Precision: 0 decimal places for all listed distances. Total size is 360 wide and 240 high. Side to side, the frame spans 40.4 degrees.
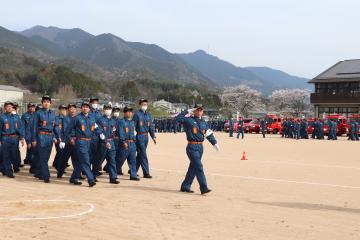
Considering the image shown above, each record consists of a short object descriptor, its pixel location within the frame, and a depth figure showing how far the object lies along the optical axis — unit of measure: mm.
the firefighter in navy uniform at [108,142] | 11855
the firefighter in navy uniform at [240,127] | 35488
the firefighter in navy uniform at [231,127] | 37844
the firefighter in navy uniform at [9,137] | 12547
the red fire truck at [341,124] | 41059
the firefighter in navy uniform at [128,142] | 12430
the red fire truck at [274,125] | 45500
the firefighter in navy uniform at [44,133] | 11859
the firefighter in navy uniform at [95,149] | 12328
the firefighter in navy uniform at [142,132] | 12742
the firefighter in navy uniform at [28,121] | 14341
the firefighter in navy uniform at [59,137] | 12344
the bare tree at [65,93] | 71375
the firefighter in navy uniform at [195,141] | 10250
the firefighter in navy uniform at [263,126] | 38028
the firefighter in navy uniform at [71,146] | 11609
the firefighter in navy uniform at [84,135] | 11211
